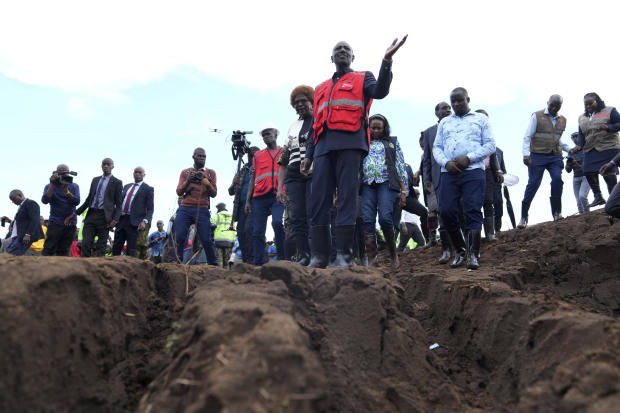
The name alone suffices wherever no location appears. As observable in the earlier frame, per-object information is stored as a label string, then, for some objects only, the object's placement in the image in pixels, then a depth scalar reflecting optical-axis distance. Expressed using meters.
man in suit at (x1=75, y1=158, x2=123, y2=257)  7.02
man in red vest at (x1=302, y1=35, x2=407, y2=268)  3.84
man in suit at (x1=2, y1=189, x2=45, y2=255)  7.66
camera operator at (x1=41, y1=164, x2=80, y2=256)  7.03
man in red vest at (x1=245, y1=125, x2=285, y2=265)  5.88
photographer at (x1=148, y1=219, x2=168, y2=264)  10.72
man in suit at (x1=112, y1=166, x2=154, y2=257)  7.32
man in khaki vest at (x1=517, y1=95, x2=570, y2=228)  6.93
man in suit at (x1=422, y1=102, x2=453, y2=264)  6.12
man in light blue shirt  4.61
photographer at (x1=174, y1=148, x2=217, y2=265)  6.41
